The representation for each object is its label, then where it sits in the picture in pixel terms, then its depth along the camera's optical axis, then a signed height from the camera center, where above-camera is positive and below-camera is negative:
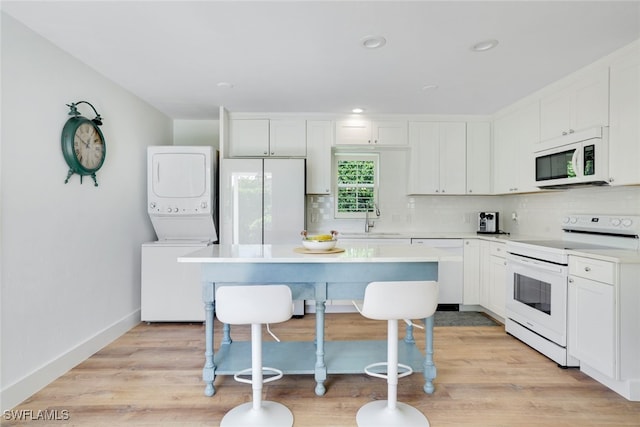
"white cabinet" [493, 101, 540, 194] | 3.42 +0.73
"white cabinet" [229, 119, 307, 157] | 4.07 +0.92
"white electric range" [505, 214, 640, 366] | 2.54 -0.51
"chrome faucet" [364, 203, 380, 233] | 4.43 -0.11
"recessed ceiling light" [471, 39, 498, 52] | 2.32 +1.20
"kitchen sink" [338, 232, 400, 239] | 3.92 -0.26
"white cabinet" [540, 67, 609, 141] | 2.58 +0.92
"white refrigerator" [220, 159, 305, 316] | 3.73 +0.12
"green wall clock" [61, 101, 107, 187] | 2.50 +0.54
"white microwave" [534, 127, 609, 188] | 2.56 +0.46
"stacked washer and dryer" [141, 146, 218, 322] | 3.49 -0.11
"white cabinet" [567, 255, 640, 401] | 2.12 -0.71
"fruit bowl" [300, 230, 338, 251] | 2.24 -0.20
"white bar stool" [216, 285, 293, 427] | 1.81 -0.56
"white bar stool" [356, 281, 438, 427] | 1.83 -0.55
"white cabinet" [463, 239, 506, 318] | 3.50 -0.68
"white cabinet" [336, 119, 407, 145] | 4.16 +1.03
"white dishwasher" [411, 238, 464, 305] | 3.91 -0.71
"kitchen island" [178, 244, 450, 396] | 2.06 -0.40
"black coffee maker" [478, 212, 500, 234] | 4.17 -0.12
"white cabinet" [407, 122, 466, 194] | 4.18 +0.75
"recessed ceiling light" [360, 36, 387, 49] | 2.28 +1.20
